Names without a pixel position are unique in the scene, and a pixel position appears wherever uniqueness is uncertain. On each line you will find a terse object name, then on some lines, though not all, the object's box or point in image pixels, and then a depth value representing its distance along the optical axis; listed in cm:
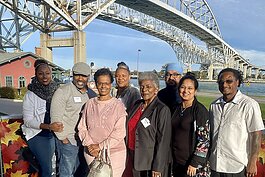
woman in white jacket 299
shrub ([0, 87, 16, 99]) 2011
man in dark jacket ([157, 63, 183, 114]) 327
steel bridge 2103
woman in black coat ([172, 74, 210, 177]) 249
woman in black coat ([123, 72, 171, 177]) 262
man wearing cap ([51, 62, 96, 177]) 286
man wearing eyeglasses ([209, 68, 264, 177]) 242
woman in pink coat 270
